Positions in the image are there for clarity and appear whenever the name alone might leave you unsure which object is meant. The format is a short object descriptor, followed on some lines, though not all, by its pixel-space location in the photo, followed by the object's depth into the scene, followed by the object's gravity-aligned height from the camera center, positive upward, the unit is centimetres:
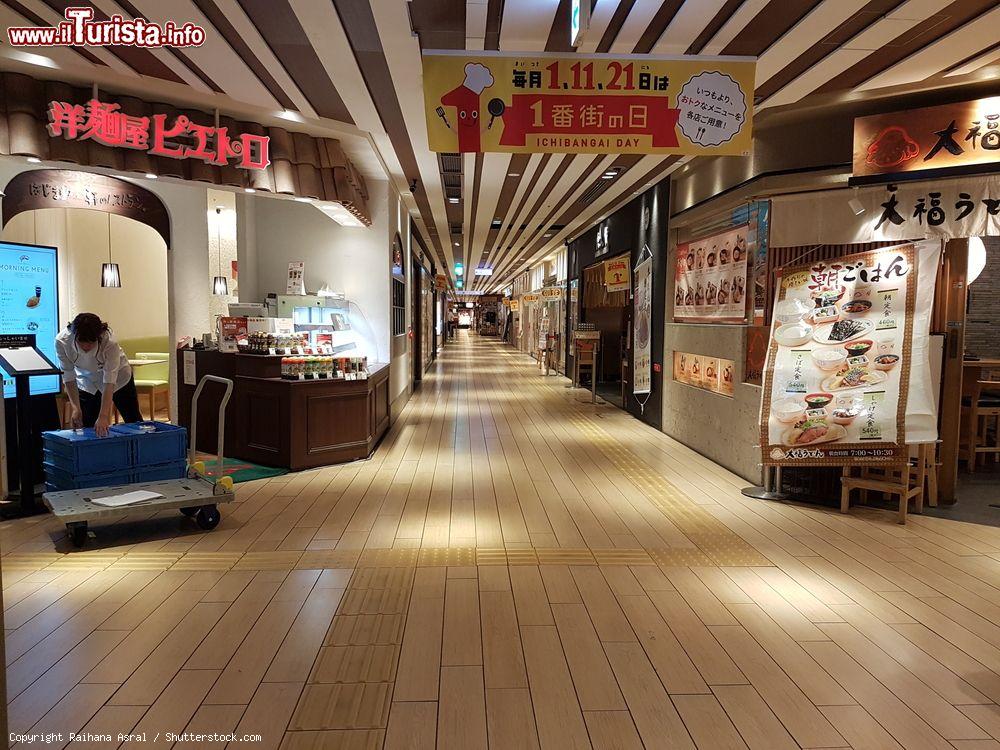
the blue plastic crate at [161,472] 518 -122
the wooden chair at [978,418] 638 -93
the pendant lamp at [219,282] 962 +61
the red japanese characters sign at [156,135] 471 +147
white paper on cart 437 -121
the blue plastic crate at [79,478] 484 -120
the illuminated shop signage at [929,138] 486 +147
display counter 642 -94
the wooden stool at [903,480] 501 -122
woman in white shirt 518 -35
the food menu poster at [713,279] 640 +53
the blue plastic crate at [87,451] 482 -99
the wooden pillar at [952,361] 530 -26
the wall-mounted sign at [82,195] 685 +142
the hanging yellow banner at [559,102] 392 +135
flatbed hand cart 423 -122
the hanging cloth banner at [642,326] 926 +1
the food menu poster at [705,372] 673 -51
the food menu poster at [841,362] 498 -27
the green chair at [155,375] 892 -77
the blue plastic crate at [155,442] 515 -97
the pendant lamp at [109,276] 884 +62
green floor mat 621 -146
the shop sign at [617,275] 1034 +83
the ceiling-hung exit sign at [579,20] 316 +151
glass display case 787 +1
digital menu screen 533 +20
